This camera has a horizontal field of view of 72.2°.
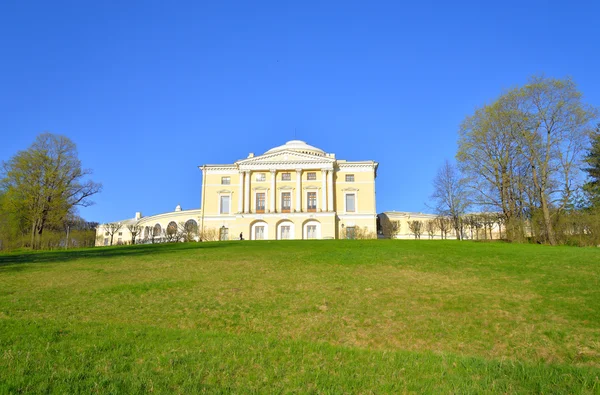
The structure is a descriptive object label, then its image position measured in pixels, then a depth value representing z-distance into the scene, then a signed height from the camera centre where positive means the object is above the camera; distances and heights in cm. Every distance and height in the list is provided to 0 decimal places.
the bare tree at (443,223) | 5173 +334
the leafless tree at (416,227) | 5388 +300
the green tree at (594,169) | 3825 +777
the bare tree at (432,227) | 5422 +302
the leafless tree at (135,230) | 4742 +312
